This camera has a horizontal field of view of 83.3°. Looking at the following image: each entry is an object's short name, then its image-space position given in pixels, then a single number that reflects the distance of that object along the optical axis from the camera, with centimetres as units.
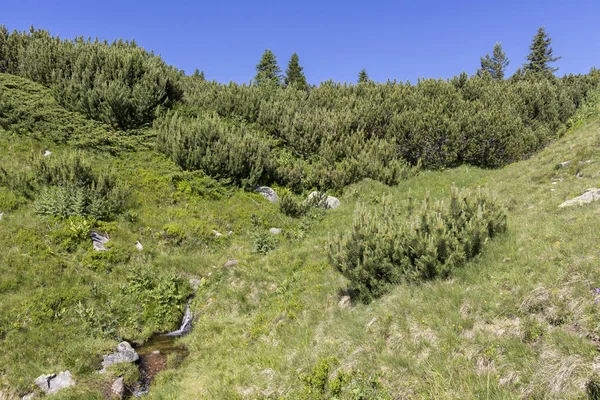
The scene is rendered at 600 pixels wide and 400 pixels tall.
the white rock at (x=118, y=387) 720
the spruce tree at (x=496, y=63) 6906
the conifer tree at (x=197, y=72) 5675
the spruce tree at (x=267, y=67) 5506
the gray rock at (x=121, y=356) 789
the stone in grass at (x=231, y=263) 1192
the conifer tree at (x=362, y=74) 6950
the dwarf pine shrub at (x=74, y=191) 1126
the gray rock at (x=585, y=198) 820
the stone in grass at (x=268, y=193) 1711
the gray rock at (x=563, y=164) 1265
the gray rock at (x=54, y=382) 703
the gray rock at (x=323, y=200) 1653
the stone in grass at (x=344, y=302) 792
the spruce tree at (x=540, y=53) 5453
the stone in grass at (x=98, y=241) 1092
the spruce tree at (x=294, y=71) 6117
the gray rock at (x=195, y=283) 1115
